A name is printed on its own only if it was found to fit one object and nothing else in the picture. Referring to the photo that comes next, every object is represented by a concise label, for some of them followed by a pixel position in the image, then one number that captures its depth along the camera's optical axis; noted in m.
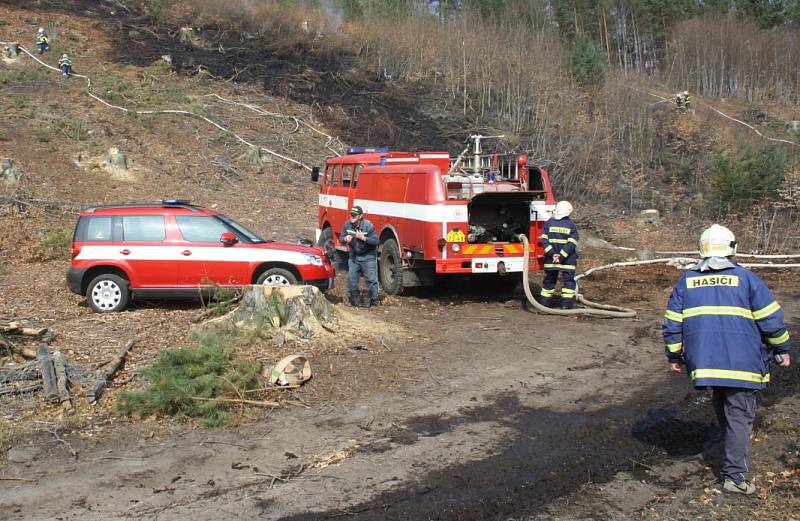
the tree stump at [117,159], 22.11
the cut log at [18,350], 7.80
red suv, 10.53
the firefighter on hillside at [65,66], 27.48
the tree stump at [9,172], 18.75
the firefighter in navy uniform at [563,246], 11.13
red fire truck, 11.52
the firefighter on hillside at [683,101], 35.58
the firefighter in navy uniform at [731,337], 4.90
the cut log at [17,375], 7.15
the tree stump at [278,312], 8.72
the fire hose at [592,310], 10.92
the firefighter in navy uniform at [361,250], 11.55
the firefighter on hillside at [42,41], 29.41
